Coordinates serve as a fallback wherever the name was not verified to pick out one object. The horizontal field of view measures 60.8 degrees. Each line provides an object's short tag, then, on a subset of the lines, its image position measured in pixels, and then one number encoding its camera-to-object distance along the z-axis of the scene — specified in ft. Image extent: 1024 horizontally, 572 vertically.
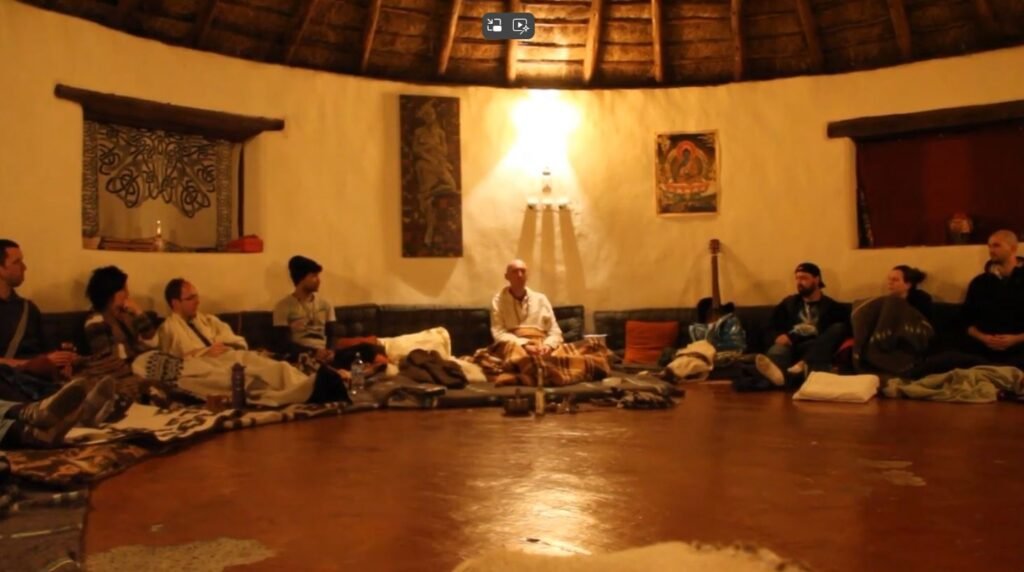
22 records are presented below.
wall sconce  25.02
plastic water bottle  18.38
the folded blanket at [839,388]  17.26
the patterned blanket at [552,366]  18.71
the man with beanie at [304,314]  19.89
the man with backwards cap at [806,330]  19.86
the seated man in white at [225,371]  16.71
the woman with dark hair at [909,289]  19.86
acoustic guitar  22.95
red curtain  21.74
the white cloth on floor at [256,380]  16.69
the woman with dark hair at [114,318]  16.38
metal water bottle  16.42
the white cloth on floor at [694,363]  20.80
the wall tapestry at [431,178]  23.85
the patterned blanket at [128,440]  10.49
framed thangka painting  24.97
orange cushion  23.43
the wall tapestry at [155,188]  19.53
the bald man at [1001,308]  18.12
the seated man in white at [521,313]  21.47
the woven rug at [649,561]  7.02
